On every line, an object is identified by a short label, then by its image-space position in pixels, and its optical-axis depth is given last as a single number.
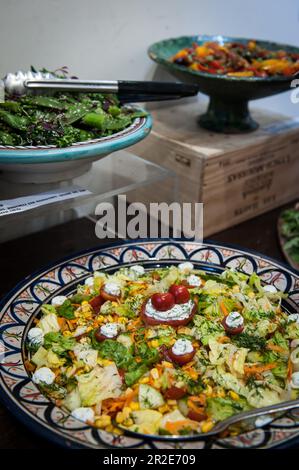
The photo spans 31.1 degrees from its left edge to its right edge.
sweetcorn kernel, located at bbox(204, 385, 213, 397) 0.81
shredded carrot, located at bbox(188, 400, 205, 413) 0.78
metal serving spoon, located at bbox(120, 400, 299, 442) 0.73
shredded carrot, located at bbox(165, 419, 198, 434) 0.74
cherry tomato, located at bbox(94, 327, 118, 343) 0.90
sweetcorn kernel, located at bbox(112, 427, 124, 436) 0.74
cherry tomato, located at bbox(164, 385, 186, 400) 0.80
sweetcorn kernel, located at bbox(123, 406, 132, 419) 0.76
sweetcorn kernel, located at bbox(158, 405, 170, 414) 0.78
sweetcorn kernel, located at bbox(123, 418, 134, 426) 0.75
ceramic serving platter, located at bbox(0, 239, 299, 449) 0.70
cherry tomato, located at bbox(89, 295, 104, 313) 0.99
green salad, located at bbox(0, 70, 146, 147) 1.05
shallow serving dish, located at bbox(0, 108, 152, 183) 0.98
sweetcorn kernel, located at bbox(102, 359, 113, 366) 0.85
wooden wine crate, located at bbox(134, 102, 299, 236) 1.45
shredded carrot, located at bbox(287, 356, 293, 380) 0.85
